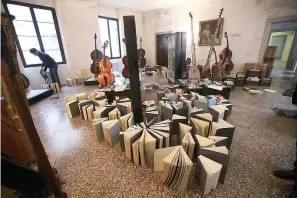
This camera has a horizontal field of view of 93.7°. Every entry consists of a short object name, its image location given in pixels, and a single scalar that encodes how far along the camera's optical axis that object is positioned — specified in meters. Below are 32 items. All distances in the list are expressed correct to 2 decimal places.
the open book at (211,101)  2.17
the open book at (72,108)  2.37
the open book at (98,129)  1.71
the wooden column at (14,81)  0.65
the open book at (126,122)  1.75
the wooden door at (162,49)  6.88
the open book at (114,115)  1.90
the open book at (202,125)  1.50
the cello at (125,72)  4.17
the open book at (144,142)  1.32
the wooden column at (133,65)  1.42
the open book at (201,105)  1.97
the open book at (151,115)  1.77
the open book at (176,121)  1.68
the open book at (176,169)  1.07
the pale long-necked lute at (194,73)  3.48
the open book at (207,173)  1.03
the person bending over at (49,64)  3.78
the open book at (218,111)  1.73
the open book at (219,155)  1.11
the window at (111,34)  5.89
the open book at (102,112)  1.95
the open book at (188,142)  1.31
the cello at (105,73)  3.64
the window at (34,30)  3.86
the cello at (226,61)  4.10
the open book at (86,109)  2.23
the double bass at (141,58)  6.05
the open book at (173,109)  1.81
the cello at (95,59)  4.30
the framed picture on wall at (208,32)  5.00
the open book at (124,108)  2.03
